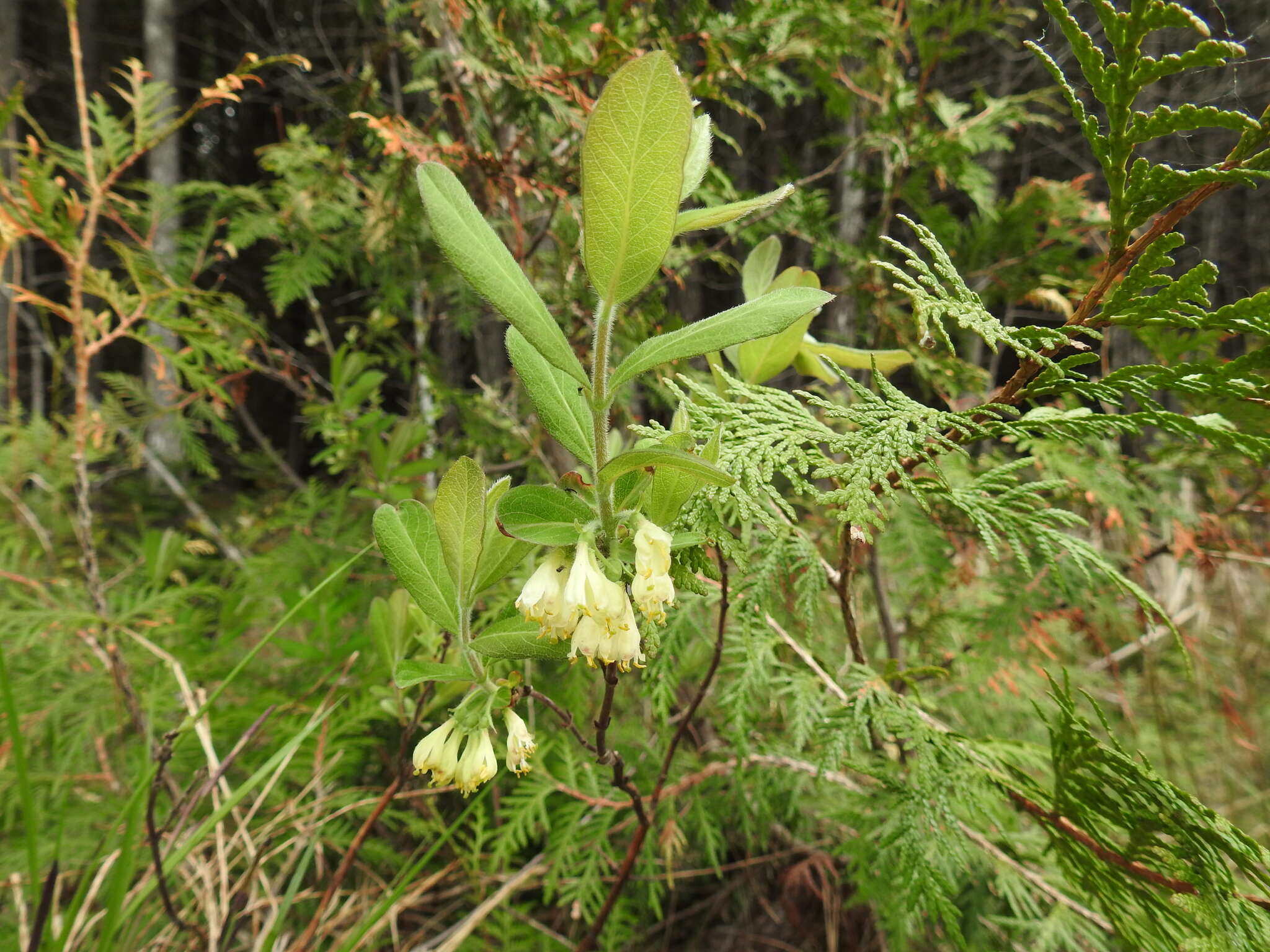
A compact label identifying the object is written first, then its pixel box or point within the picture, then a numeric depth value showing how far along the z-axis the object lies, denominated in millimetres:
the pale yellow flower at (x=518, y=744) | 216
